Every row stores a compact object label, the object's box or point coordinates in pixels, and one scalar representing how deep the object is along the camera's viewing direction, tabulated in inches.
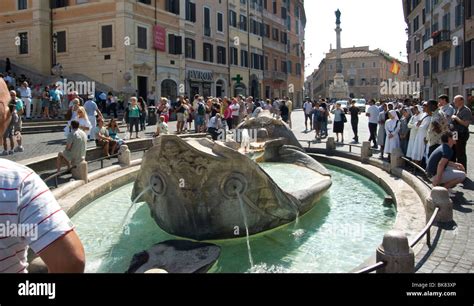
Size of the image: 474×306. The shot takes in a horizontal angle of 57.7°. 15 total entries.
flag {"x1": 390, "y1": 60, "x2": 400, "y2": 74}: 1907.2
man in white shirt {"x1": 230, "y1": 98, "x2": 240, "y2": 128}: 716.0
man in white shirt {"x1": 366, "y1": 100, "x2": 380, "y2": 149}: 586.2
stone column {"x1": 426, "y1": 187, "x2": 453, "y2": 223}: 237.5
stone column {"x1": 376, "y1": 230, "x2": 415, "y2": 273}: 157.1
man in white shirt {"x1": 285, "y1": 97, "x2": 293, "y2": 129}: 816.9
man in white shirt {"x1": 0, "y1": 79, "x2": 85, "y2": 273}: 63.9
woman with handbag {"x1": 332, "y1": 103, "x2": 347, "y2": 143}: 644.1
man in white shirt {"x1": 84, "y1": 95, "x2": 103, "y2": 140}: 564.7
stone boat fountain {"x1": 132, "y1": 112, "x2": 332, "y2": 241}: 225.3
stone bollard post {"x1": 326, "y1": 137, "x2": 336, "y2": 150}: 547.8
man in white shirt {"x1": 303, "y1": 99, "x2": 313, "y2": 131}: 849.5
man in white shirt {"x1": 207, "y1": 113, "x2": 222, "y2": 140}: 608.1
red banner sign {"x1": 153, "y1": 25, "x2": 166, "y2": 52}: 1174.3
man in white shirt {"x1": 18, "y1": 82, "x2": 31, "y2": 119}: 708.8
